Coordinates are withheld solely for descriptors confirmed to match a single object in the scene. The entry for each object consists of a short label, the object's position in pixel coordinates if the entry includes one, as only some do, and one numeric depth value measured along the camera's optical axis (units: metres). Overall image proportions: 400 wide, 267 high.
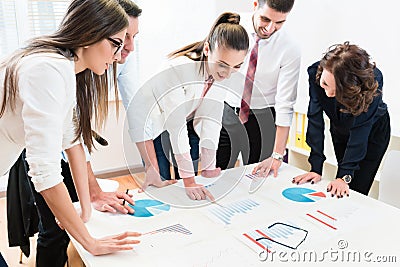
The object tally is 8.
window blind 2.49
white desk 0.91
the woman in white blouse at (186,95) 1.26
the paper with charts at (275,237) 0.97
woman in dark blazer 1.34
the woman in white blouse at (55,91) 0.80
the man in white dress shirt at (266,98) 1.50
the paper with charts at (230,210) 1.12
